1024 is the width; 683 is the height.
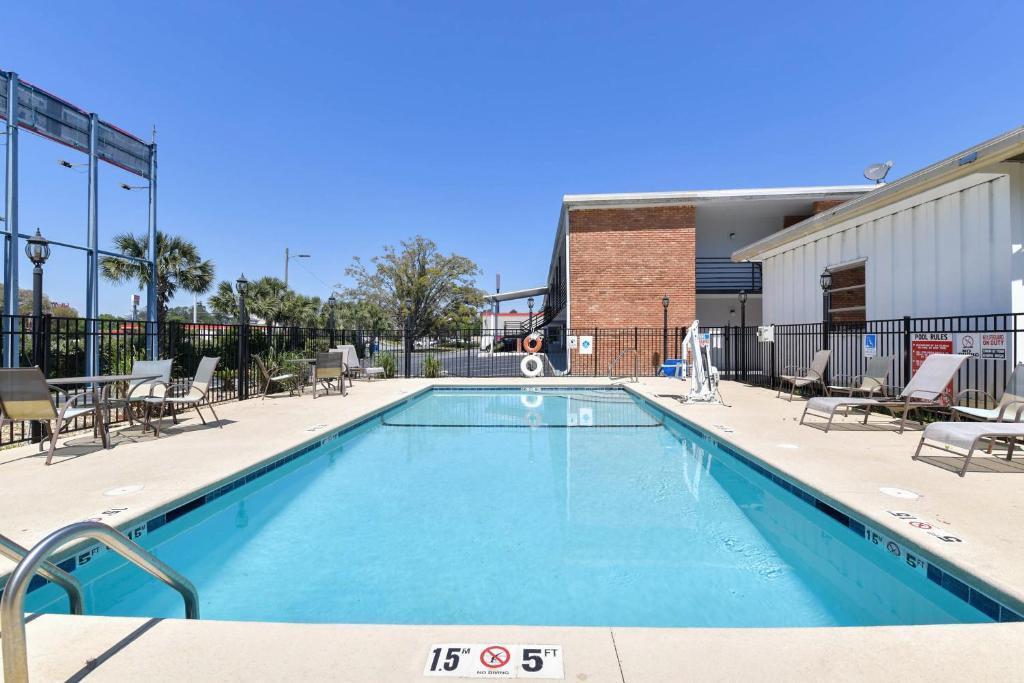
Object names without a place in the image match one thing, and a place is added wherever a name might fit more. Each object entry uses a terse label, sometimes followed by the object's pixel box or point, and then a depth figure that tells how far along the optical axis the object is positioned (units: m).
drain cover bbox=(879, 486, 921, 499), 3.51
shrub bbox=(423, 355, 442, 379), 15.25
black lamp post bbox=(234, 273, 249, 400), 9.69
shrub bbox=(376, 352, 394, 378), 15.16
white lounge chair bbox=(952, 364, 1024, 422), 4.70
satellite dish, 14.12
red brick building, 15.70
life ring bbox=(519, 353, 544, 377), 15.23
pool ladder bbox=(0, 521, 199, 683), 1.28
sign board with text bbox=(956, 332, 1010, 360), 6.70
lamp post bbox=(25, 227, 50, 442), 5.60
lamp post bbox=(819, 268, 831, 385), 9.94
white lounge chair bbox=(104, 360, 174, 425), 5.78
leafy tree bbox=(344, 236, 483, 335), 26.70
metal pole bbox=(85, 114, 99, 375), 13.53
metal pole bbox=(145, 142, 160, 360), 15.35
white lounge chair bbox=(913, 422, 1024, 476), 3.85
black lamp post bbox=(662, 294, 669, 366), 14.88
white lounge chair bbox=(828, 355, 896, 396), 7.38
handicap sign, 9.19
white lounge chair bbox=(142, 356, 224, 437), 5.99
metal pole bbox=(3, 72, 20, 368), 11.33
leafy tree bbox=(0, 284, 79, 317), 29.27
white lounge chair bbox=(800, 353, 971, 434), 5.67
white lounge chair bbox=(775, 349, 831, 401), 8.71
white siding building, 6.59
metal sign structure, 11.39
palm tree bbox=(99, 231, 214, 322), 17.47
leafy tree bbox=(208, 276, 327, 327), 21.58
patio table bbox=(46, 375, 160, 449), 4.95
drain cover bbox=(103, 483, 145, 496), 3.57
